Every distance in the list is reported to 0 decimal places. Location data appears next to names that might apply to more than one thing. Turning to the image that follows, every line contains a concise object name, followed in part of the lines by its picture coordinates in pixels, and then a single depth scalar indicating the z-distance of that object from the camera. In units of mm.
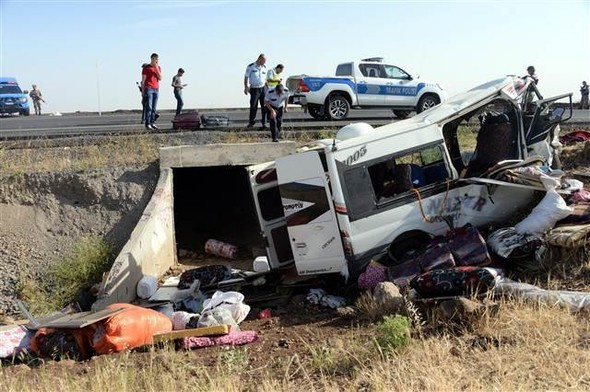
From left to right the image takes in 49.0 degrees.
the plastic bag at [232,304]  9039
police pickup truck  19156
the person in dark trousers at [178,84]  18062
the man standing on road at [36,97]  34156
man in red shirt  16359
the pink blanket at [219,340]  7809
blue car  32156
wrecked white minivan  9484
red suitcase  18141
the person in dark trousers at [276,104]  15462
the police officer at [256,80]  16172
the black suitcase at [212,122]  18969
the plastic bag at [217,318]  8570
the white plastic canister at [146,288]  11094
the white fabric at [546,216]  9062
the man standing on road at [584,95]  30016
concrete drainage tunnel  10938
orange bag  8016
